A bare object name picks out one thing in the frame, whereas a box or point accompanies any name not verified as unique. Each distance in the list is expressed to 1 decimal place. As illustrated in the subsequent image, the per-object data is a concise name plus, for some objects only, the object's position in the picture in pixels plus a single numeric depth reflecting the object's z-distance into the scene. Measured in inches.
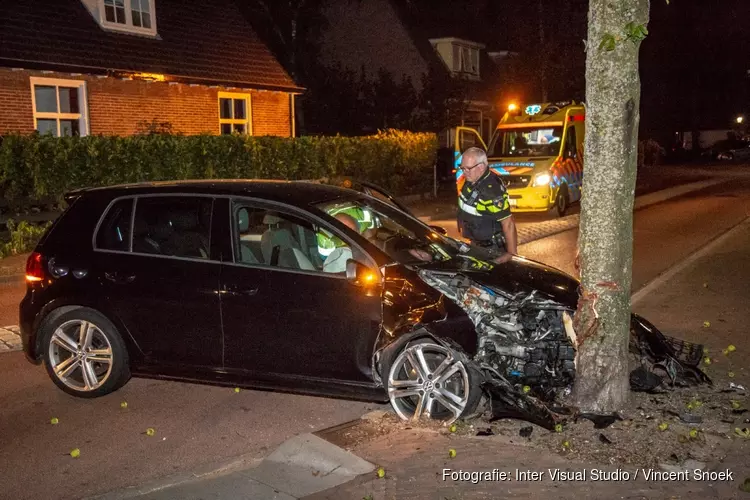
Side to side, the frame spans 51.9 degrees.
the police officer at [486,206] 274.5
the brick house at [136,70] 690.2
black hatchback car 202.7
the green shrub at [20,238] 508.4
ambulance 706.2
